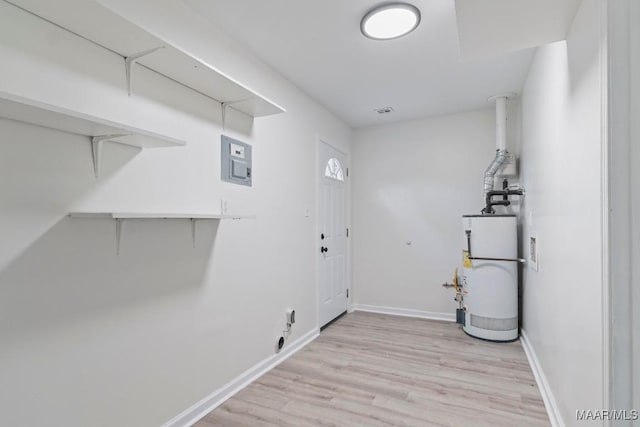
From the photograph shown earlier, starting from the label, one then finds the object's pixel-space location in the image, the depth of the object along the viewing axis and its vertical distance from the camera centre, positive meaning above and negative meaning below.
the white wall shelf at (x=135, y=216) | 1.40 +0.00
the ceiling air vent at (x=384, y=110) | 3.92 +1.30
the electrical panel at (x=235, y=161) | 2.34 +0.41
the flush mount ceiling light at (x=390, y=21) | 2.04 +1.30
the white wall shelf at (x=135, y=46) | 1.29 +0.83
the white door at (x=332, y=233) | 3.78 -0.23
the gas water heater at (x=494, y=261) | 3.31 -0.50
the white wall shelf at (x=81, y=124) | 1.11 +0.38
